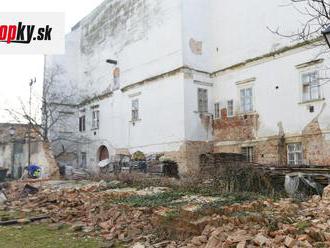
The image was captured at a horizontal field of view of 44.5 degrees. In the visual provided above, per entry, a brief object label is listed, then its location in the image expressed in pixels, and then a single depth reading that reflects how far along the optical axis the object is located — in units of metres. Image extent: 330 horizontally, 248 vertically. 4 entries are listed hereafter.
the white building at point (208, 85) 18.89
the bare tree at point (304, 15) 17.94
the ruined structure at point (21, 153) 25.06
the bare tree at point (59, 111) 31.97
